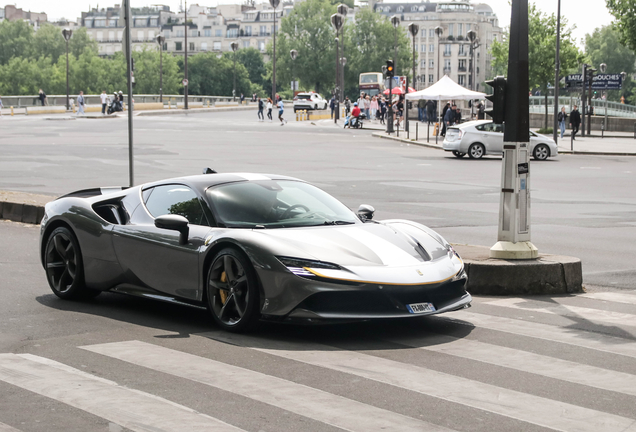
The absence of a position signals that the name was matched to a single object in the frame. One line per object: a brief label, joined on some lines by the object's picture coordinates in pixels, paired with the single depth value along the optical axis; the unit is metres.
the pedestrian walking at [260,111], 65.98
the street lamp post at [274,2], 85.84
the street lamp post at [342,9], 70.75
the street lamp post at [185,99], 86.29
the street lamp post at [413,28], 56.06
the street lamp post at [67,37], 79.81
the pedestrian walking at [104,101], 70.29
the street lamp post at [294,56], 104.94
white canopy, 44.28
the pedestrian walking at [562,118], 50.59
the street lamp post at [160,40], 92.25
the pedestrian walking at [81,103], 69.94
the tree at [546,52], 57.62
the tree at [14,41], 161.38
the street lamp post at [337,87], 63.09
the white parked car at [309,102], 89.06
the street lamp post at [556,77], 42.62
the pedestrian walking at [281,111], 59.70
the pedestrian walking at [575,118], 45.14
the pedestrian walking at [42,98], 78.19
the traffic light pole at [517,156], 9.12
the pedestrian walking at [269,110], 66.44
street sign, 51.28
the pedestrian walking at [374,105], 69.50
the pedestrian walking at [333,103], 68.74
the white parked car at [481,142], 32.97
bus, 102.25
